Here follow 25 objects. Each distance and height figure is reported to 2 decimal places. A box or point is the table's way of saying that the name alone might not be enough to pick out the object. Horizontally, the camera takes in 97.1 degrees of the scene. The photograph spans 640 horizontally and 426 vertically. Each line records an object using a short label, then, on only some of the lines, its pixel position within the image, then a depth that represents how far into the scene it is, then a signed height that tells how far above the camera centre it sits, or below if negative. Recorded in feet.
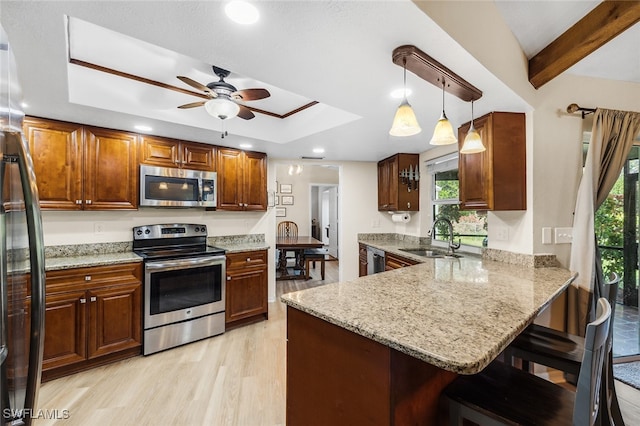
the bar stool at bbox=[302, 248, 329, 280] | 17.70 -2.84
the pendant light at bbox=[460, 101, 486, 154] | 5.78 +1.42
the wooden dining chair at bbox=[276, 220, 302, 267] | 23.22 -1.40
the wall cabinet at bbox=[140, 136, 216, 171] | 9.47 +2.12
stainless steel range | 8.59 -2.40
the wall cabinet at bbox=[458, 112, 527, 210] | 6.93 +1.23
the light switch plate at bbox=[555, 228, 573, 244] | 7.12 -0.59
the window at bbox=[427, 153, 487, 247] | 10.03 +0.16
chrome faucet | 9.03 -0.96
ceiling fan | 6.64 +2.86
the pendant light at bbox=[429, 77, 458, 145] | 5.26 +1.49
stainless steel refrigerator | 2.59 -0.49
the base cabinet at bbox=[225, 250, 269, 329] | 10.34 -2.88
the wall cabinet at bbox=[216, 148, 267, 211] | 11.13 +1.36
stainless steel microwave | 9.34 +0.90
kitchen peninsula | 2.93 -1.36
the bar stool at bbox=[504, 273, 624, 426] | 4.08 -2.12
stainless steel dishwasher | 11.67 -2.08
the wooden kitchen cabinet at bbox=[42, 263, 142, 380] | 7.15 -2.84
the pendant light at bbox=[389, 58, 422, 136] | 4.62 +1.51
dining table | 16.76 -2.73
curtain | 6.68 +0.44
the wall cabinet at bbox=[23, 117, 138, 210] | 7.76 +1.42
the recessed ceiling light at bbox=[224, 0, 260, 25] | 3.54 +2.61
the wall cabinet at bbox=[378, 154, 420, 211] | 12.60 +1.17
